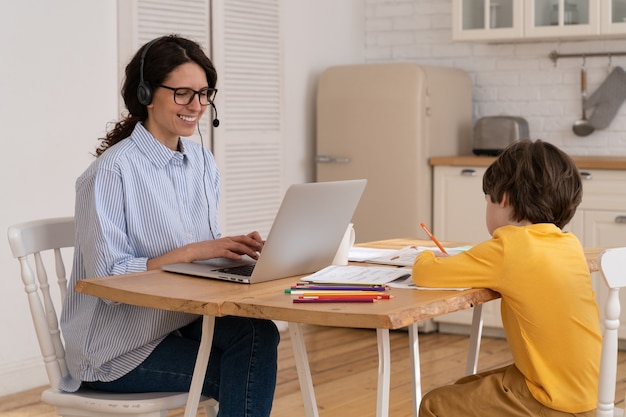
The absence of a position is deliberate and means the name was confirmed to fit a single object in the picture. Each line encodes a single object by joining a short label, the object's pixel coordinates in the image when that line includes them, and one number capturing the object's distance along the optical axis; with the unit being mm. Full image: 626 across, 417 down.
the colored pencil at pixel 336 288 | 3026
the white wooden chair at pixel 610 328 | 2851
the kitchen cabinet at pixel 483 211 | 6912
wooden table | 2701
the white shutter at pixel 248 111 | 7135
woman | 3402
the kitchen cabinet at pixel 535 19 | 7225
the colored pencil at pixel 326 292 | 2958
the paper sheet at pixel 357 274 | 3194
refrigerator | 7568
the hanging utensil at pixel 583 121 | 7754
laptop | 3182
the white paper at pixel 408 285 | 3116
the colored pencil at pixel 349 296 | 2892
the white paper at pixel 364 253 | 3880
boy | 3143
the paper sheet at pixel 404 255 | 3718
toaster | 7682
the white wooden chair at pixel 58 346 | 3363
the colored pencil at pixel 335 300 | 2871
